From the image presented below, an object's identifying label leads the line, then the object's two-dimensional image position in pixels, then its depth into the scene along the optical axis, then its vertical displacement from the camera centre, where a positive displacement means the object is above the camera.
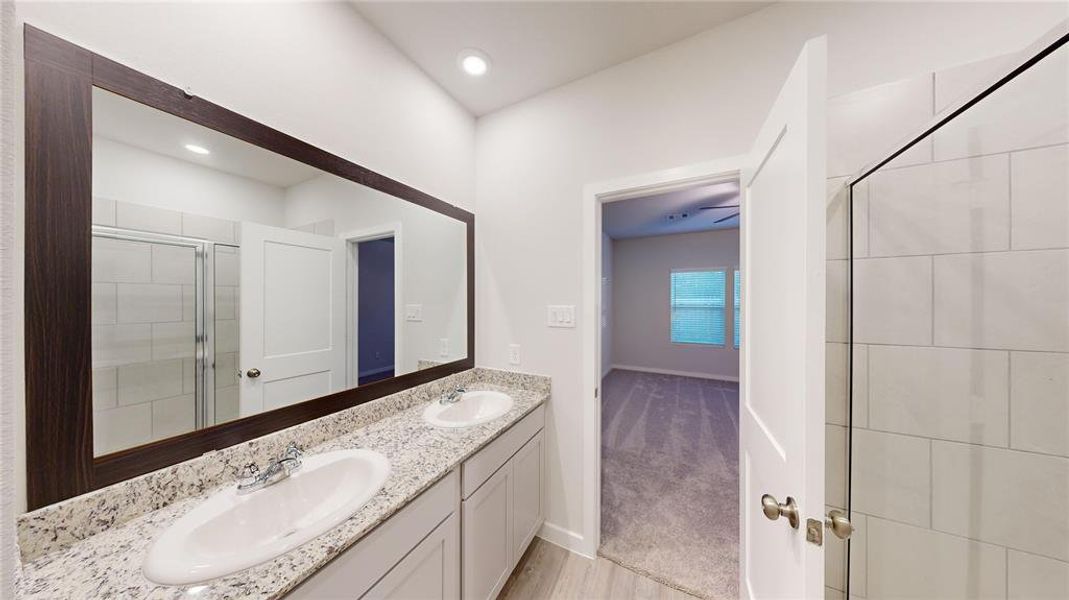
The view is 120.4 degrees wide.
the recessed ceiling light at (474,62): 1.53 +1.22
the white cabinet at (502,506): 1.17 -0.92
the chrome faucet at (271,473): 0.87 -0.52
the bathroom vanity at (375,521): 0.62 -0.55
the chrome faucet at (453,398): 1.57 -0.52
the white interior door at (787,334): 0.65 -0.09
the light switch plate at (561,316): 1.70 -0.09
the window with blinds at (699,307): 4.96 -0.12
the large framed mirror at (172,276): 0.69 +0.07
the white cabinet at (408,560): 0.72 -0.71
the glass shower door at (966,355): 0.85 -0.17
